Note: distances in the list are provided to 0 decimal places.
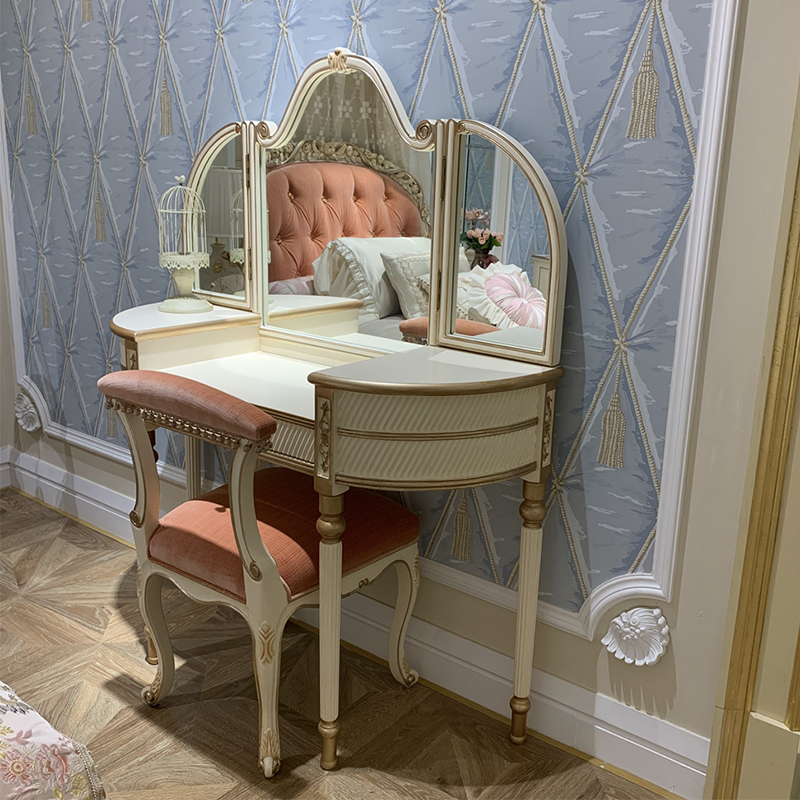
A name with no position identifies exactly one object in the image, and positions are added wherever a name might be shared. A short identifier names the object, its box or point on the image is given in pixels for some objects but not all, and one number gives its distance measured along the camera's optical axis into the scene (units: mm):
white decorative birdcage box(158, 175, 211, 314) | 2377
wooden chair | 1629
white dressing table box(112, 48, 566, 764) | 1665
